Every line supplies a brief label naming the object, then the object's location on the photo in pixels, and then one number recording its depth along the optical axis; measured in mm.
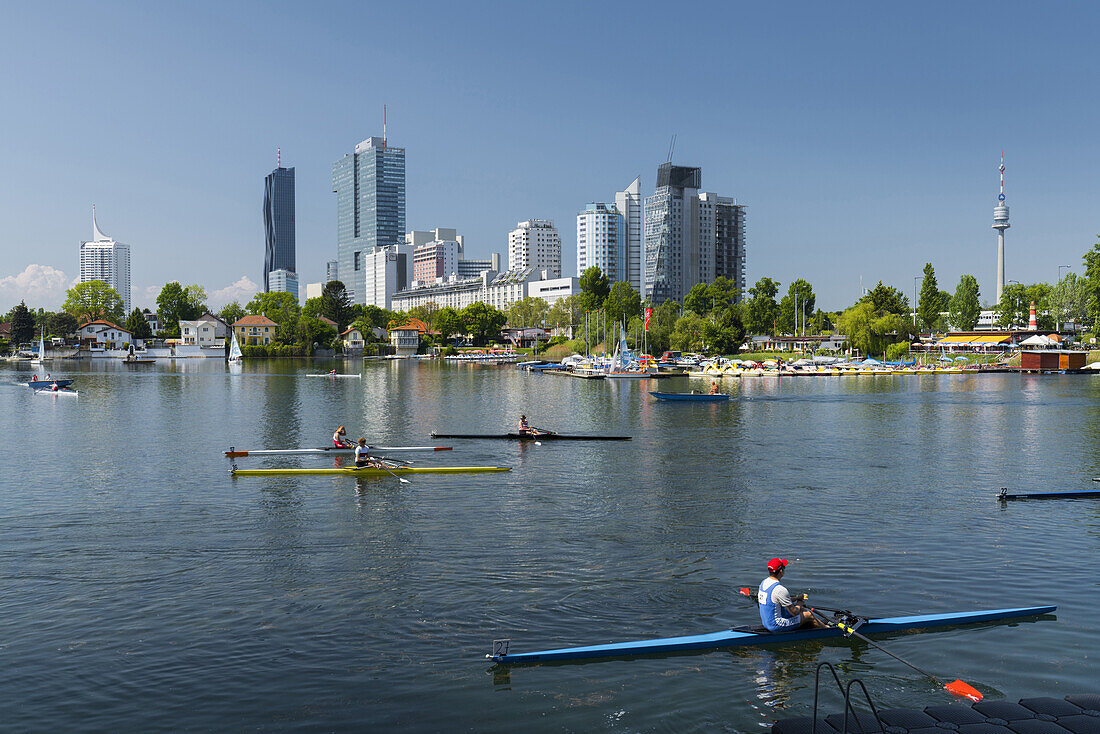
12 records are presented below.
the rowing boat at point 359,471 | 37406
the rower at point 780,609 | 17016
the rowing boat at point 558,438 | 50281
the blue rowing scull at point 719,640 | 16500
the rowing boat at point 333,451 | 41144
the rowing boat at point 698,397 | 79800
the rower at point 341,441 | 42344
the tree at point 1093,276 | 123125
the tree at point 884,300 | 155875
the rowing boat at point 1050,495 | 32688
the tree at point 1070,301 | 185500
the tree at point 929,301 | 183125
